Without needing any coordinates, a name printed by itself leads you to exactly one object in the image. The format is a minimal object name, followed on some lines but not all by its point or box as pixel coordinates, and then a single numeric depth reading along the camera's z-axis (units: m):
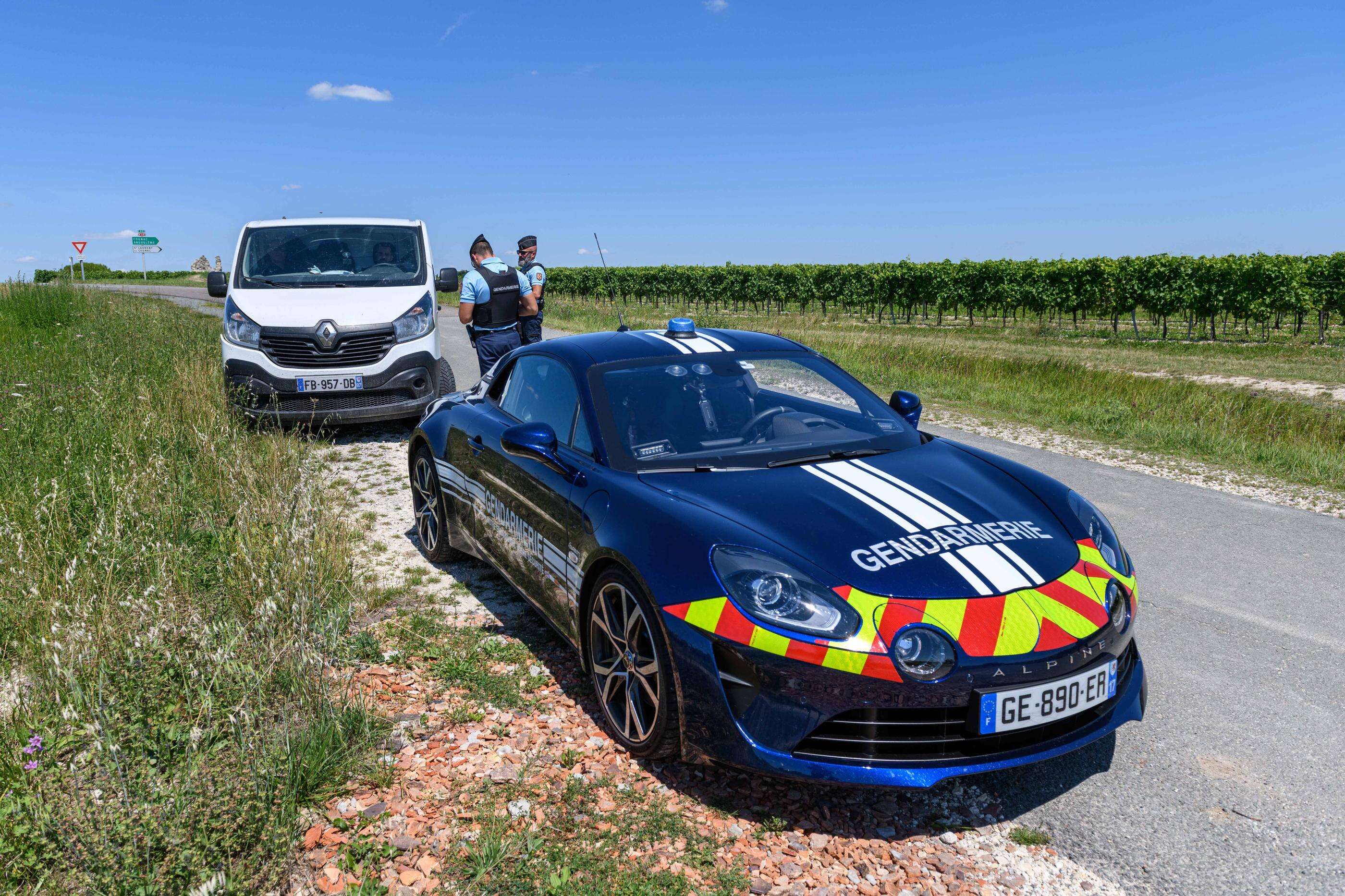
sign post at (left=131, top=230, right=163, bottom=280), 48.94
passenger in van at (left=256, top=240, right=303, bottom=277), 9.37
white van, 8.57
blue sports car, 2.62
